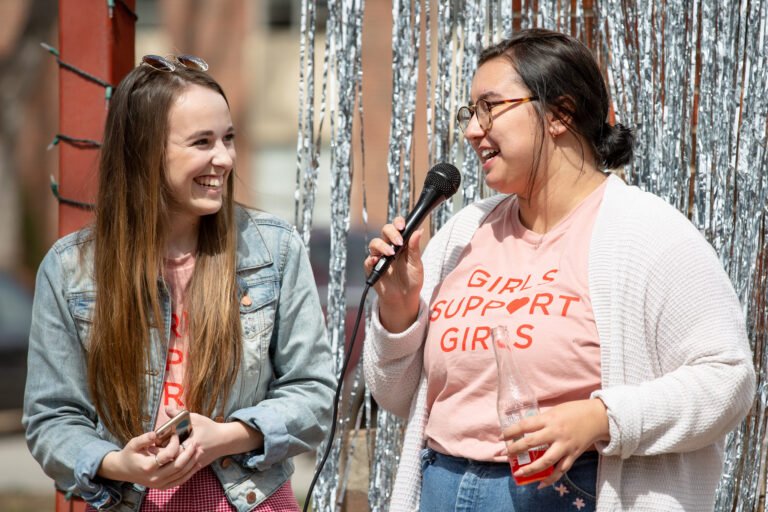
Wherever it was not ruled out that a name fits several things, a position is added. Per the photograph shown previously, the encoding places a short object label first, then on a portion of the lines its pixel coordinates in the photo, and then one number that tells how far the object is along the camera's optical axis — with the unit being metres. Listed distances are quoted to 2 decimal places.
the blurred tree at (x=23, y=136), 37.06
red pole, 6.52
